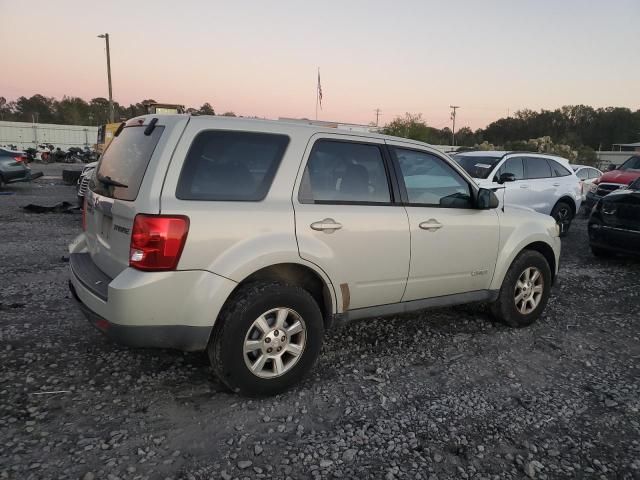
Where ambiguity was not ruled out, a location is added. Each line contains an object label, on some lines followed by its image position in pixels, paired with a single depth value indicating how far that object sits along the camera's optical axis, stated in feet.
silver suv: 9.09
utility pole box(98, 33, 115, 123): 104.99
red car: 41.78
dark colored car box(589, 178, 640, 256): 23.93
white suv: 30.37
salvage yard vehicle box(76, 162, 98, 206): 32.68
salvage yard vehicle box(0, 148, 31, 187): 48.75
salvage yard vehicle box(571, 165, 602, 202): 48.62
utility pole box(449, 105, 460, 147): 272.31
